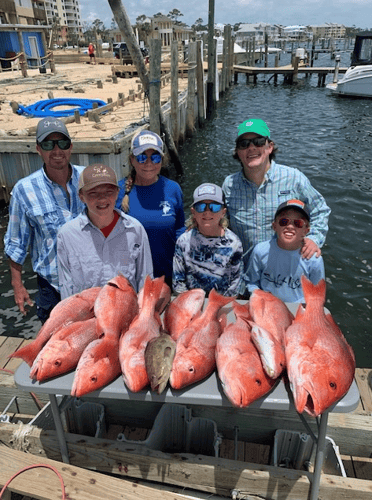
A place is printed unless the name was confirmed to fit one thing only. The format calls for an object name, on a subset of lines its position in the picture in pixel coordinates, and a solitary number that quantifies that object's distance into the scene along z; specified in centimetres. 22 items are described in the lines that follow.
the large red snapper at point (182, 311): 208
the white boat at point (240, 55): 4704
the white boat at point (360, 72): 2355
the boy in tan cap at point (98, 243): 252
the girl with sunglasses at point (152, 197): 325
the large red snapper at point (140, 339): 171
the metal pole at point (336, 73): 2920
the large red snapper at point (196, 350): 173
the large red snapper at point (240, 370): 161
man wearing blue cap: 321
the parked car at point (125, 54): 2605
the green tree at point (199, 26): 14384
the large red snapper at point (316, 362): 157
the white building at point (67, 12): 12233
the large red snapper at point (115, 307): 199
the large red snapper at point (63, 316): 192
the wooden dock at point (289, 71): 3103
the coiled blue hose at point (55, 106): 1173
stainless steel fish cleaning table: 170
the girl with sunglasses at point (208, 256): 286
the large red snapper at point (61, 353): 180
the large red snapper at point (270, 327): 172
